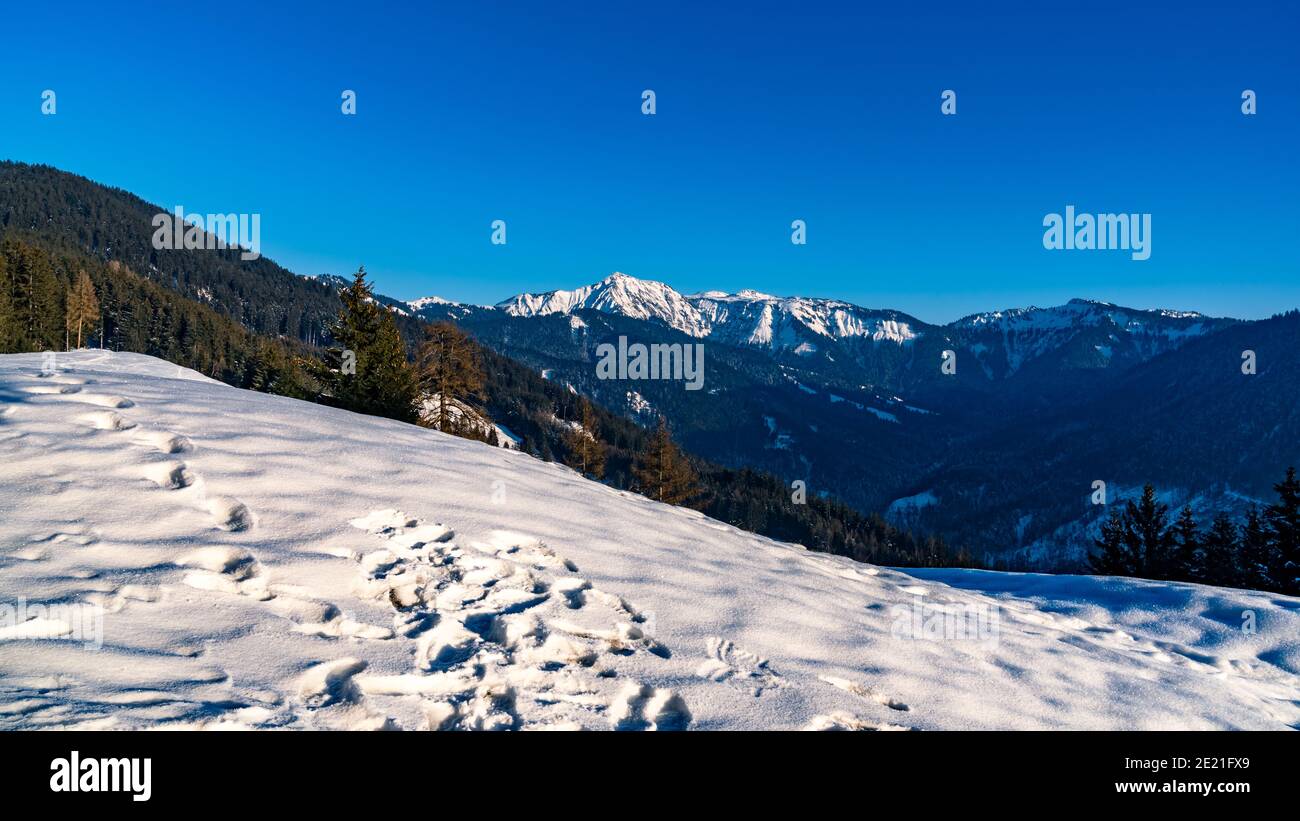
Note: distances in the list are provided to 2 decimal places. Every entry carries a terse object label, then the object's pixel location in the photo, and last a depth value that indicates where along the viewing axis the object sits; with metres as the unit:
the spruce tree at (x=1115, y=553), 39.41
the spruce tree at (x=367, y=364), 29.73
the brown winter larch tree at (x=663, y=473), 40.03
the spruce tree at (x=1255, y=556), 32.28
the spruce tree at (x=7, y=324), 42.72
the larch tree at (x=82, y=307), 57.59
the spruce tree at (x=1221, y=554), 34.94
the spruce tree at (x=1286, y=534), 30.91
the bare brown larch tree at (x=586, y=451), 41.75
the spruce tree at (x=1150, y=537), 38.53
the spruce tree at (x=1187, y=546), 37.34
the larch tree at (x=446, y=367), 35.44
